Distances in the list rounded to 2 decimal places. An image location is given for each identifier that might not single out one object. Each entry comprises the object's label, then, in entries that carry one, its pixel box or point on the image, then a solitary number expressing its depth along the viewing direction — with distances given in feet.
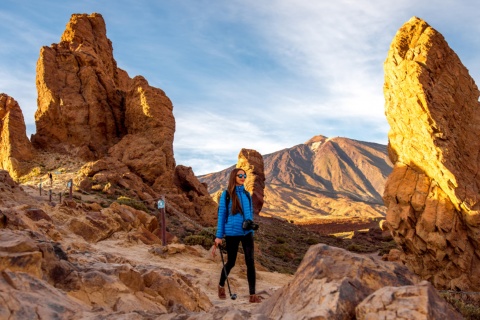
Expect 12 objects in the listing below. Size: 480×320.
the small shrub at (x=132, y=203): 69.30
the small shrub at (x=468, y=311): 17.30
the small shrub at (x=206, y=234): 53.86
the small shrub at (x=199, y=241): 48.78
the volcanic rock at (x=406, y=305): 7.84
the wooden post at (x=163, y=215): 35.88
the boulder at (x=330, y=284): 9.17
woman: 17.97
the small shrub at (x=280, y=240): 105.05
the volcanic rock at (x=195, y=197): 89.30
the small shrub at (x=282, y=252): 77.61
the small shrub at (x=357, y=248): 104.06
